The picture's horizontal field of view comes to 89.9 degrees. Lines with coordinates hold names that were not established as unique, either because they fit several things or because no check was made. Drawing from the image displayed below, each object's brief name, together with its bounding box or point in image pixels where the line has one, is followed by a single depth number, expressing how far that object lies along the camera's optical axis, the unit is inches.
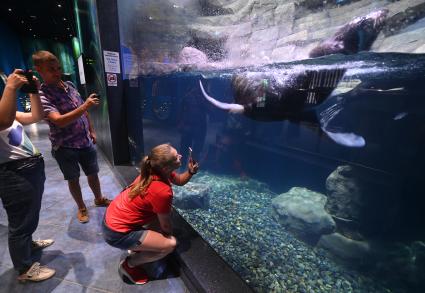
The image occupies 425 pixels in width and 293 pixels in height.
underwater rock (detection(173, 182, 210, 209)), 177.2
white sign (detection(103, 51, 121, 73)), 175.5
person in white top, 59.7
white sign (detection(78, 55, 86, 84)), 218.5
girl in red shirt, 76.0
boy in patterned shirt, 90.8
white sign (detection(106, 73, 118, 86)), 183.0
